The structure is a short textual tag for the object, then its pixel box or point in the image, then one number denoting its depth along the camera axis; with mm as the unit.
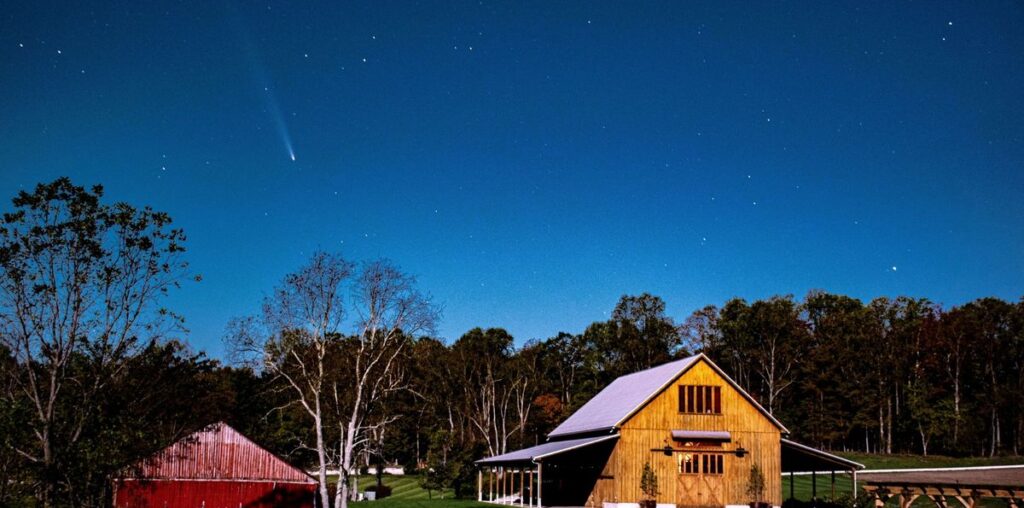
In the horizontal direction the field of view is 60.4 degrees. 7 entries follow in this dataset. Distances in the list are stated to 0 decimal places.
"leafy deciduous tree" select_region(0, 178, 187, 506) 30656
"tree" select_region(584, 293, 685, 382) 79500
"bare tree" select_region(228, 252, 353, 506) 38656
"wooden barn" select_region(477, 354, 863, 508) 40656
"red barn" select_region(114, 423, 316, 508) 42969
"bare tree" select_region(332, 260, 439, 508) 39500
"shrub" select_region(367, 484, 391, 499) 62562
